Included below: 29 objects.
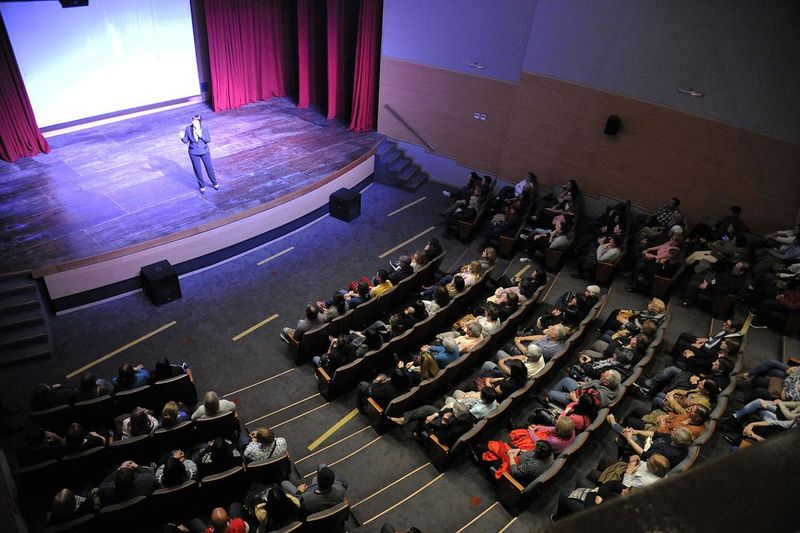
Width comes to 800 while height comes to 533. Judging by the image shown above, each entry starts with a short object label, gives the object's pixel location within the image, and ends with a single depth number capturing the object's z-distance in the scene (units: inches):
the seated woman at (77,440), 185.0
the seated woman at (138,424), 194.7
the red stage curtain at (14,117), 328.2
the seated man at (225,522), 156.6
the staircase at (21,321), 251.0
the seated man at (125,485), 168.8
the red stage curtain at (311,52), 442.0
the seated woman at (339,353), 235.5
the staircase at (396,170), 423.5
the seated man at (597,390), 212.2
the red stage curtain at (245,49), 420.5
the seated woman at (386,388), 220.7
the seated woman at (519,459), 185.5
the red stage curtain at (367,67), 410.9
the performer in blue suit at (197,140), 315.3
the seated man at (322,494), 171.5
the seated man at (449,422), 201.5
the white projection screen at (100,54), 340.2
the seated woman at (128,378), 212.8
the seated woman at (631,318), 254.0
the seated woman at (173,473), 175.8
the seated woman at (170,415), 195.9
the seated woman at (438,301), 261.3
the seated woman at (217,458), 183.5
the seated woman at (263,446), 186.9
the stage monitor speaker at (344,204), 369.4
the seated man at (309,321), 252.1
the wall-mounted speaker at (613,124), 348.8
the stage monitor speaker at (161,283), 283.1
